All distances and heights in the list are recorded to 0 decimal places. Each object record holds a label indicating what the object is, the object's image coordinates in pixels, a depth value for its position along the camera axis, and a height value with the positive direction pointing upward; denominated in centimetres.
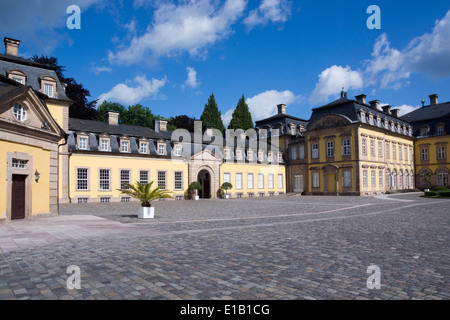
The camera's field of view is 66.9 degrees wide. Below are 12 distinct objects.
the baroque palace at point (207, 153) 1540 +235
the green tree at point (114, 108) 5497 +1138
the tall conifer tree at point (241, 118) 6750 +1172
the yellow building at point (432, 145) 4981 +431
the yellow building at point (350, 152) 4250 +308
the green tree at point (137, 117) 5531 +994
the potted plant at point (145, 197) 1603 -94
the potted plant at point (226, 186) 4000 -112
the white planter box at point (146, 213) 1598 -166
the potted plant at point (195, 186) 3697 -105
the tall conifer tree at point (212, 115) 6638 +1212
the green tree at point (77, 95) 4372 +1121
